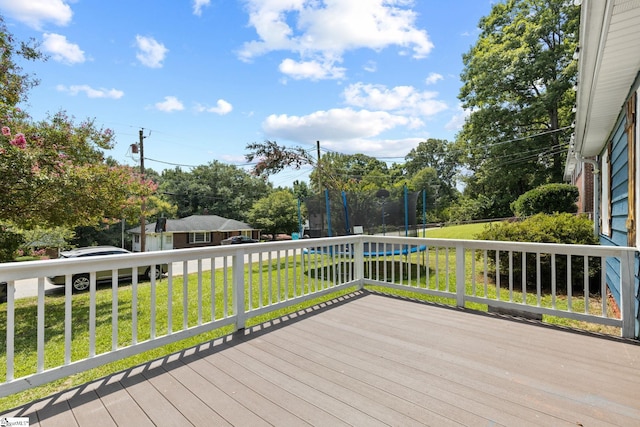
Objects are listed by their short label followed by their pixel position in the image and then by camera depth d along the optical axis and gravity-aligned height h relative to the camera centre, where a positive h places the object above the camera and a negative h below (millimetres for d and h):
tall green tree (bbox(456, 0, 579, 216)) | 16281 +6446
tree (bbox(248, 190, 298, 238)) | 32219 -515
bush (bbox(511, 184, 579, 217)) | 10336 +304
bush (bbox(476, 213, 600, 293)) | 4824 -504
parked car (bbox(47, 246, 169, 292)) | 9386 -1889
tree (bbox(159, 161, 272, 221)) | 39219 +2663
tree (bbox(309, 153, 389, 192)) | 12888 +3988
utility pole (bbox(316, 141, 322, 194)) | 12008 +1426
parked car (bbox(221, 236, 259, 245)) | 26016 -2425
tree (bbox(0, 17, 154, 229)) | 4977 +830
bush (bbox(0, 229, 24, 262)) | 6594 -641
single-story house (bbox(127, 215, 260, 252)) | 29547 -1988
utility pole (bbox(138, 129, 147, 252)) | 16219 +3181
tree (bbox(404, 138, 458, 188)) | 40812 +6786
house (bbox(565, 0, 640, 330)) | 2113 +1190
